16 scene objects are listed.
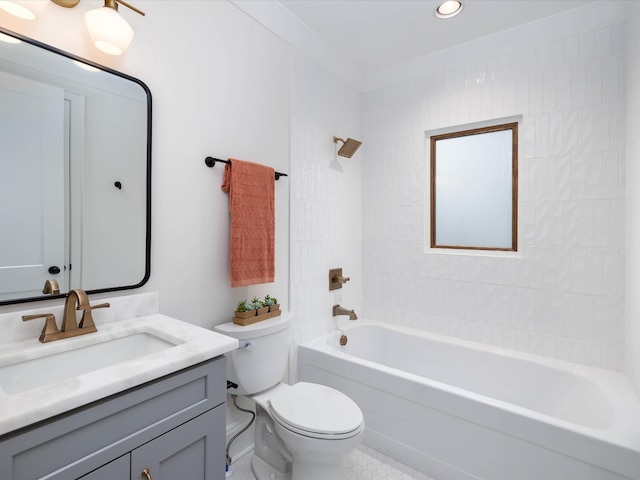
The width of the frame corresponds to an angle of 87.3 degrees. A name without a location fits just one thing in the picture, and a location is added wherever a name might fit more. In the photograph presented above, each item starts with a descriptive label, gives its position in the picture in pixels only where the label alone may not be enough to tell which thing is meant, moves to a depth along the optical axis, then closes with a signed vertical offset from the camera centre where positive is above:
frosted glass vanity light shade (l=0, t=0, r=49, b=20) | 1.08 +0.75
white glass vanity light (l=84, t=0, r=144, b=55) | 1.19 +0.76
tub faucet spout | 2.57 -0.56
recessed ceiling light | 1.96 +1.39
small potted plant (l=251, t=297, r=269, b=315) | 1.80 -0.37
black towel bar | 1.69 +0.39
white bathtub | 1.38 -0.88
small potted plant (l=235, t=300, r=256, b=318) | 1.72 -0.38
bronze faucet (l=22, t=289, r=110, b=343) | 1.11 -0.29
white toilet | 1.42 -0.79
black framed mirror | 1.10 +0.23
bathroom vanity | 0.73 -0.43
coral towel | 1.73 +0.09
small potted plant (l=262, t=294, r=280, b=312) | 1.86 -0.37
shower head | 2.55 +0.71
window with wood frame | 2.30 +0.37
